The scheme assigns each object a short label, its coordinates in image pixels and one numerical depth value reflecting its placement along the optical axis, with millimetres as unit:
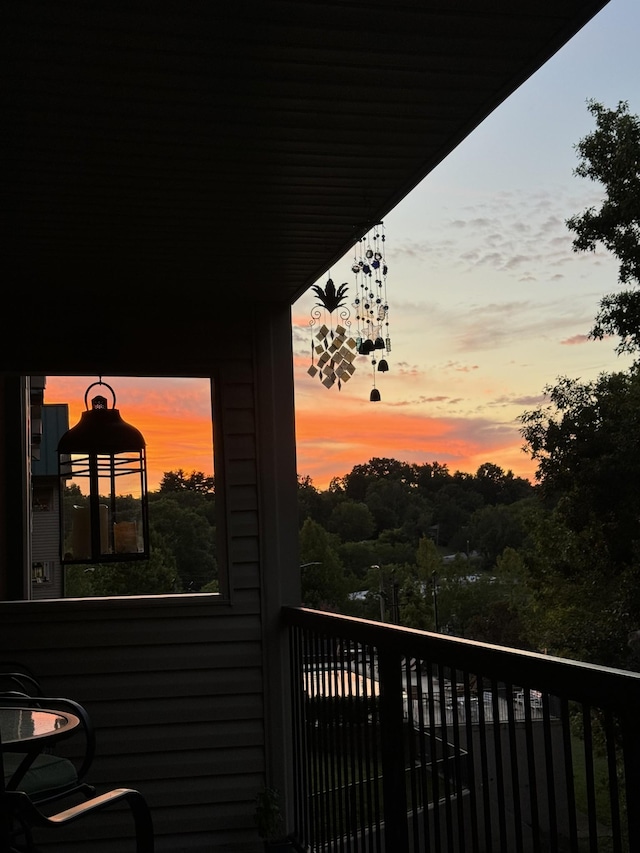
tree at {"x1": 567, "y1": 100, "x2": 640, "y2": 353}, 21766
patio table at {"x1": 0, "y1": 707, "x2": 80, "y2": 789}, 2396
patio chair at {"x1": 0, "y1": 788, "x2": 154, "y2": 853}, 2045
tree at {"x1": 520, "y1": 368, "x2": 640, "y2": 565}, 20453
